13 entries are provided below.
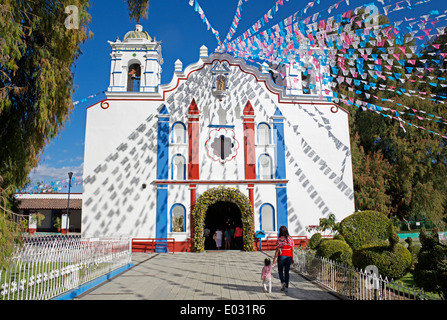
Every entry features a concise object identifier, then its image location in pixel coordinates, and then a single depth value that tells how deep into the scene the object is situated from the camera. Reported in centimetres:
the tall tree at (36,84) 667
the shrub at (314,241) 1296
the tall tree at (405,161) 2352
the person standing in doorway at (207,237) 1811
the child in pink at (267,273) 782
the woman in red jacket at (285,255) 809
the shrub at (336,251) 999
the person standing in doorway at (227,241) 1850
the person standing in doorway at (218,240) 1796
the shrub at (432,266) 604
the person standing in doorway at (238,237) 1800
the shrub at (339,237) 1134
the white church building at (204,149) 1709
